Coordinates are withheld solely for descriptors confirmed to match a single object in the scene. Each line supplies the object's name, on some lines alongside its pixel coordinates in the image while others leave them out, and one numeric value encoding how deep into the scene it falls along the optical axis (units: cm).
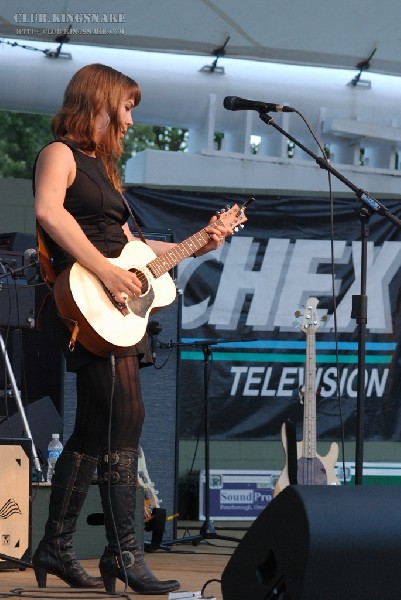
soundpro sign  1224
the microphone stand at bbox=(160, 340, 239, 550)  1066
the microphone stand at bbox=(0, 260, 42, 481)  919
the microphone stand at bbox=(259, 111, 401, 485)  729
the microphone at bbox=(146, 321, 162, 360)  1065
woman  616
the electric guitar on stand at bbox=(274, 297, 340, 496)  1066
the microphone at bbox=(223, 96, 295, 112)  744
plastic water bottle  985
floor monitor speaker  405
